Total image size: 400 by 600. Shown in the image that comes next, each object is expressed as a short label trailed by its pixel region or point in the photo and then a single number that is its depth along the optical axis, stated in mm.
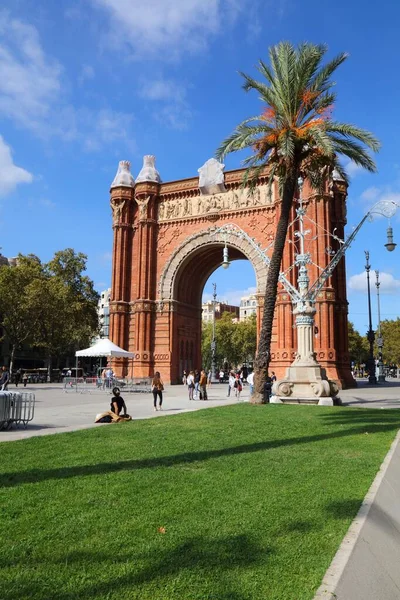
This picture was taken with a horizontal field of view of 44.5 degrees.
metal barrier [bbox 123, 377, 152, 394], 30375
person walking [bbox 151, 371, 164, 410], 17266
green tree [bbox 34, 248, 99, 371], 44844
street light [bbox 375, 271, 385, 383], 54206
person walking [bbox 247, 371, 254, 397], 24000
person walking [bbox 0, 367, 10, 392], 18141
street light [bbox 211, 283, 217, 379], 56581
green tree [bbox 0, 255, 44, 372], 43375
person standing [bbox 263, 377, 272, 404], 18516
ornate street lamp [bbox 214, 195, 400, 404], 19094
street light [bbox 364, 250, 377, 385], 44094
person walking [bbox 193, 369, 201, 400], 24788
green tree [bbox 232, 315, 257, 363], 77438
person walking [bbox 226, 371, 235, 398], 26466
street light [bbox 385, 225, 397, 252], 20656
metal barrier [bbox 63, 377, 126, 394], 30734
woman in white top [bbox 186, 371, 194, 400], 23470
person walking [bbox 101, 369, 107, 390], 31734
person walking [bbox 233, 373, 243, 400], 25011
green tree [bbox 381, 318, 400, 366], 80188
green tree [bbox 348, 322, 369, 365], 80438
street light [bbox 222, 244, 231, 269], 23153
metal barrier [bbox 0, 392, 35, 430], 11836
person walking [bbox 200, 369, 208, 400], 23473
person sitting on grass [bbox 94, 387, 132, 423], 13359
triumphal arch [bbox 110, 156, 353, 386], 34562
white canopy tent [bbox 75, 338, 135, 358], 28094
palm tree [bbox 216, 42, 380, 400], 17562
